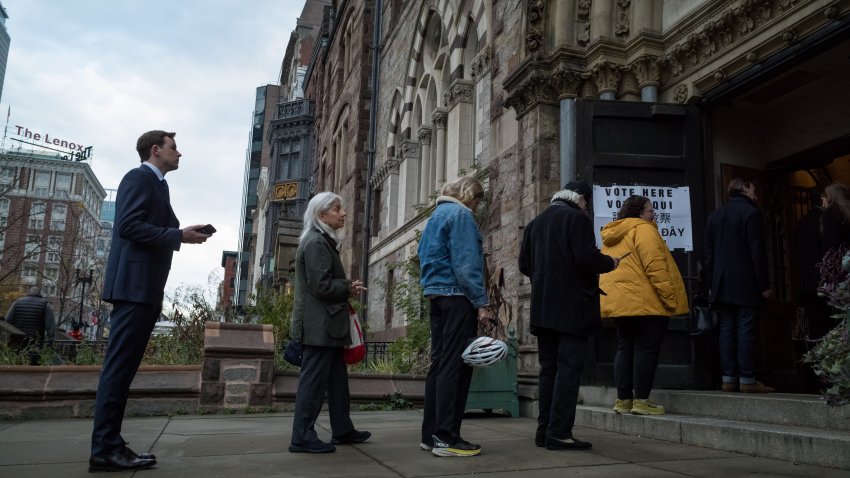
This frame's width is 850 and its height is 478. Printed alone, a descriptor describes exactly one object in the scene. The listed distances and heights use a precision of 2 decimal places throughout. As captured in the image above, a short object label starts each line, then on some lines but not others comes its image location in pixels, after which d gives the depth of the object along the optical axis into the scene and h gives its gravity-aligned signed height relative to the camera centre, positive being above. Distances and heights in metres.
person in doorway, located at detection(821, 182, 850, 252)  6.12 +1.30
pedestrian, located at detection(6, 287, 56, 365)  11.46 +0.18
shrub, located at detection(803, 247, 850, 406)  3.39 +0.02
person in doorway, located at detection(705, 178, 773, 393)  5.90 +0.67
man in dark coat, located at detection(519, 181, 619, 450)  4.46 +0.31
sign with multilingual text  6.94 +1.51
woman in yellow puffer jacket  5.13 +0.40
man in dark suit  3.73 +0.24
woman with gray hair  4.43 +0.13
